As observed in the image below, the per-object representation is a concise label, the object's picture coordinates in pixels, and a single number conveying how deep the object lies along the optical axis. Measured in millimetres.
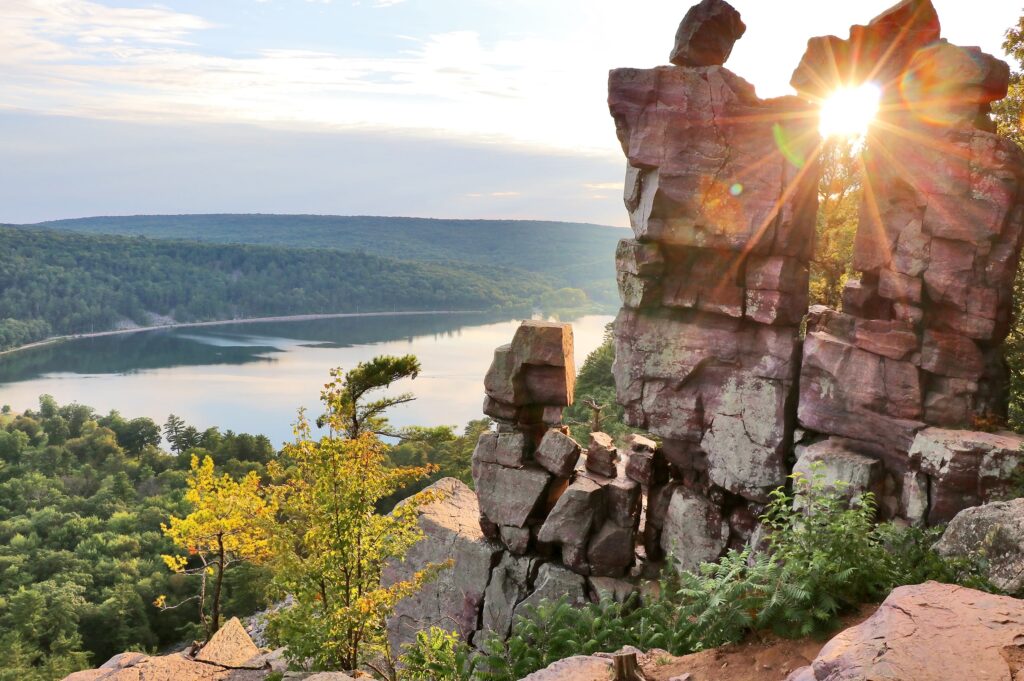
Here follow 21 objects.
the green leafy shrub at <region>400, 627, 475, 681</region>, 11148
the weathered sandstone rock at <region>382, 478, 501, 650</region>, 17188
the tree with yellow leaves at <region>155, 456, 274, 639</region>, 18688
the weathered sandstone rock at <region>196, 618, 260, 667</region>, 15984
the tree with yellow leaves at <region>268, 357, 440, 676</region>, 11047
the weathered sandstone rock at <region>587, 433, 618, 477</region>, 17203
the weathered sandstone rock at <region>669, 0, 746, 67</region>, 15078
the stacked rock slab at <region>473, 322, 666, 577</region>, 16281
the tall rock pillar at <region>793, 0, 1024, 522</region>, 12391
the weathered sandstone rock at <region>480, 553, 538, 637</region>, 16531
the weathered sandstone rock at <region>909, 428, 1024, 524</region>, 11258
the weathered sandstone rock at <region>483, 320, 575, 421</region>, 17094
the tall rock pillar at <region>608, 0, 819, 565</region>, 14711
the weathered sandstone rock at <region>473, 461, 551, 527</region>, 17000
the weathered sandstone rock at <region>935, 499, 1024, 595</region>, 7898
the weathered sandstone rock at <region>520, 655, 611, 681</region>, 7840
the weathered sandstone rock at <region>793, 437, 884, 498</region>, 12898
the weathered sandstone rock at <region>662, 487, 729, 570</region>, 15656
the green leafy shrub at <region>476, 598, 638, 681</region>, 11016
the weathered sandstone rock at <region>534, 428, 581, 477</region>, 16891
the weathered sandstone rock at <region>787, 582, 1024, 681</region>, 5910
